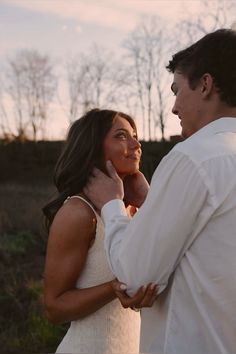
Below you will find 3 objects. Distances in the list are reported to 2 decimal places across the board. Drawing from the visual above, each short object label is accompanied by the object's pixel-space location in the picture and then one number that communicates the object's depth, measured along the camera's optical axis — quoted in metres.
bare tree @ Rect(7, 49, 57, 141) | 20.91
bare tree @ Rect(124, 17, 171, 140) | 19.61
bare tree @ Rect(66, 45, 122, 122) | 19.92
